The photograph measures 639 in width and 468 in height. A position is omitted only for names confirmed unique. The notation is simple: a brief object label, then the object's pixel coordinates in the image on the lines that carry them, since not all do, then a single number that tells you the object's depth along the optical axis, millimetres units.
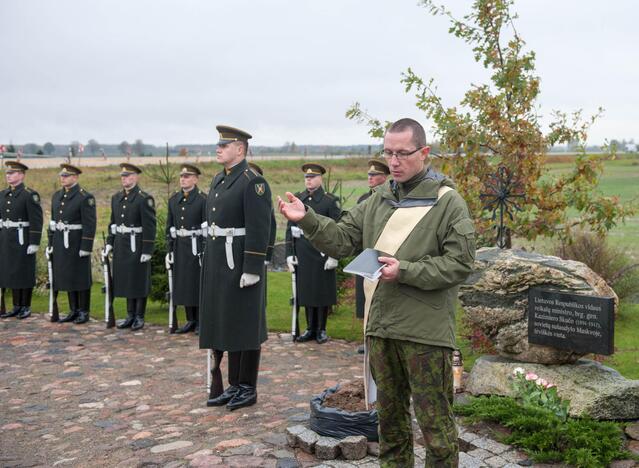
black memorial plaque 5430
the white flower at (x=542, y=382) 5281
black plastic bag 4996
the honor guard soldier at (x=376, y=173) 8242
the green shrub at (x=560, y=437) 4793
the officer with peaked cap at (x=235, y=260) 6098
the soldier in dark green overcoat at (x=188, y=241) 9641
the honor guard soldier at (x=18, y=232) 10906
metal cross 7234
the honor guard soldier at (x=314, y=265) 9070
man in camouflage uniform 3707
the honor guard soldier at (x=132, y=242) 9984
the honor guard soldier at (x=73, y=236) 10305
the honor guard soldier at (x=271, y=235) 7791
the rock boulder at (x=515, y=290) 5867
